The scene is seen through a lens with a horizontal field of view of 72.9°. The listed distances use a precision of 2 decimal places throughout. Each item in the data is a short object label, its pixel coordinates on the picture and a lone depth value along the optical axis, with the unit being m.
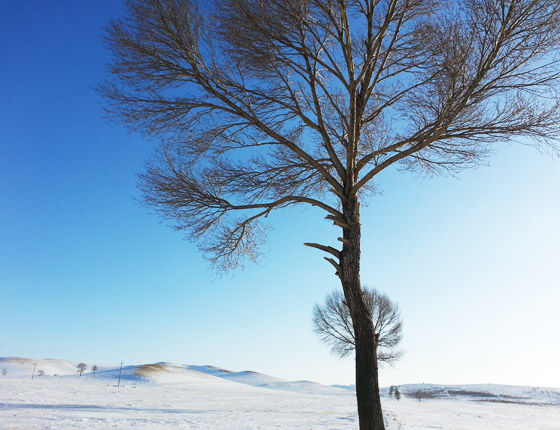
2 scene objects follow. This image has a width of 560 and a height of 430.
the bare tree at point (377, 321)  25.24
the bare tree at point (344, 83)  5.38
